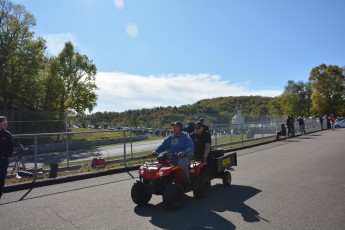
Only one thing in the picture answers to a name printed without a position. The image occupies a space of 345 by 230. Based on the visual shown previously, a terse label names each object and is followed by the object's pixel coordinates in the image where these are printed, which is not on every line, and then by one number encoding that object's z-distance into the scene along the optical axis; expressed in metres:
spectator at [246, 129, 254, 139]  23.75
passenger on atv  8.06
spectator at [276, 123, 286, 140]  26.53
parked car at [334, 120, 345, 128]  52.03
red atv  6.47
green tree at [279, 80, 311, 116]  80.44
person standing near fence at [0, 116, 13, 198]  6.71
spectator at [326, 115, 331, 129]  47.09
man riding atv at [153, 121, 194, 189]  6.99
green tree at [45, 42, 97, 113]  40.16
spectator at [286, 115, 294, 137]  29.23
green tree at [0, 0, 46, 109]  31.09
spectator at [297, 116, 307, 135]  32.47
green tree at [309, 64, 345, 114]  67.69
